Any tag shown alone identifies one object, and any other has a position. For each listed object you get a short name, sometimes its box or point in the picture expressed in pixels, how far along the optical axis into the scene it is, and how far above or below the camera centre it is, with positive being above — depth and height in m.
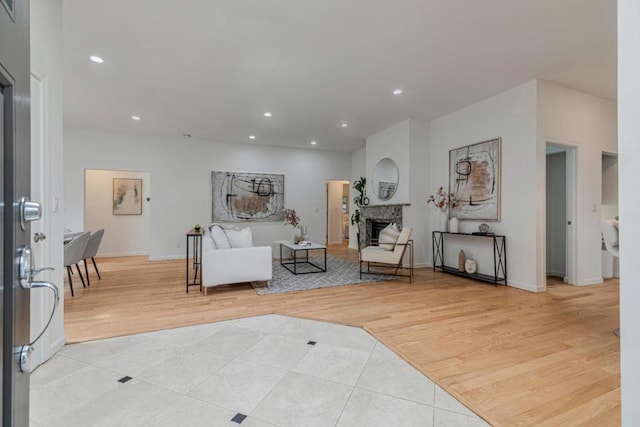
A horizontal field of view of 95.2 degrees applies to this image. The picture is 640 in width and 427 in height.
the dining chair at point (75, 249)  3.36 -0.42
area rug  3.95 -0.97
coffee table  4.88 -0.94
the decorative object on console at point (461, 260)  4.65 -0.71
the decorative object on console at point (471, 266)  4.48 -0.78
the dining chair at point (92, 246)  4.08 -0.45
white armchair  4.27 -0.57
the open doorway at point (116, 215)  6.69 +0.00
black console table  4.12 -0.67
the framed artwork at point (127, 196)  6.86 +0.45
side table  4.08 -0.98
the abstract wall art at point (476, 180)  4.25 +0.55
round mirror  5.79 +0.75
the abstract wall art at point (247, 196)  6.75 +0.45
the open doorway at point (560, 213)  4.12 +0.04
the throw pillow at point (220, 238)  3.79 -0.30
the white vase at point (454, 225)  4.71 -0.15
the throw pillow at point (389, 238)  4.47 -0.35
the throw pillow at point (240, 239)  3.97 -0.33
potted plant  6.72 +0.43
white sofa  3.60 -0.62
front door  0.57 +0.04
